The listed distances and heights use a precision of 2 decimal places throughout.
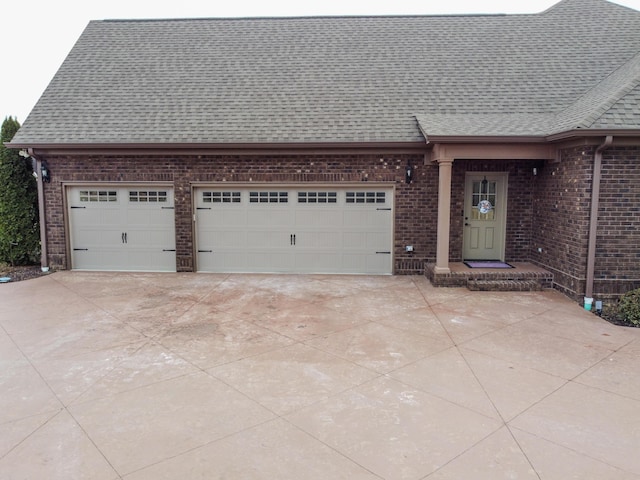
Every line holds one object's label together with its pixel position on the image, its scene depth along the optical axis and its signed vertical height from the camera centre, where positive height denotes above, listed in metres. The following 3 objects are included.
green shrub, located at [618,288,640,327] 6.84 -1.65
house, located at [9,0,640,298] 9.53 +0.83
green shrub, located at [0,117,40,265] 10.55 -0.11
